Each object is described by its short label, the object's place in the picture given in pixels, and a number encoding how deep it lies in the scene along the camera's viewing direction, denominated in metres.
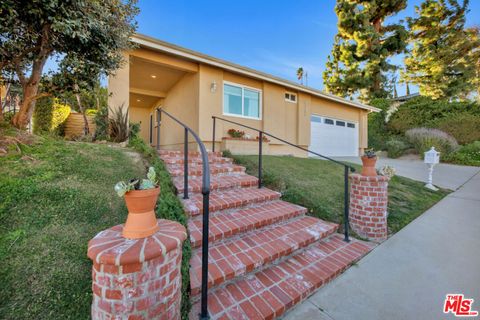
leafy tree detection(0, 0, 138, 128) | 2.67
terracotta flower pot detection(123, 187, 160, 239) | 1.31
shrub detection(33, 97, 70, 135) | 5.30
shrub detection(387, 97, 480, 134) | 12.38
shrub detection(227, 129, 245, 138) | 6.71
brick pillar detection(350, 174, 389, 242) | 2.96
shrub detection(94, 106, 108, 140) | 4.73
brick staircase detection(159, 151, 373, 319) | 1.80
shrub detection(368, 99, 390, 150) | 14.37
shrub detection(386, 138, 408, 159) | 11.50
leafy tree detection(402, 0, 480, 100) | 13.87
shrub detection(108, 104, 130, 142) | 4.76
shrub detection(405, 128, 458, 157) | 10.22
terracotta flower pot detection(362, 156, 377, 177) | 3.07
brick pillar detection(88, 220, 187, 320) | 1.12
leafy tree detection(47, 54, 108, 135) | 3.50
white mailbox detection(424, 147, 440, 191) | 5.47
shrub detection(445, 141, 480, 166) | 9.18
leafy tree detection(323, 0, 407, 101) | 14.33
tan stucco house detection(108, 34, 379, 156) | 5.72
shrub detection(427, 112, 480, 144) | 11.34
